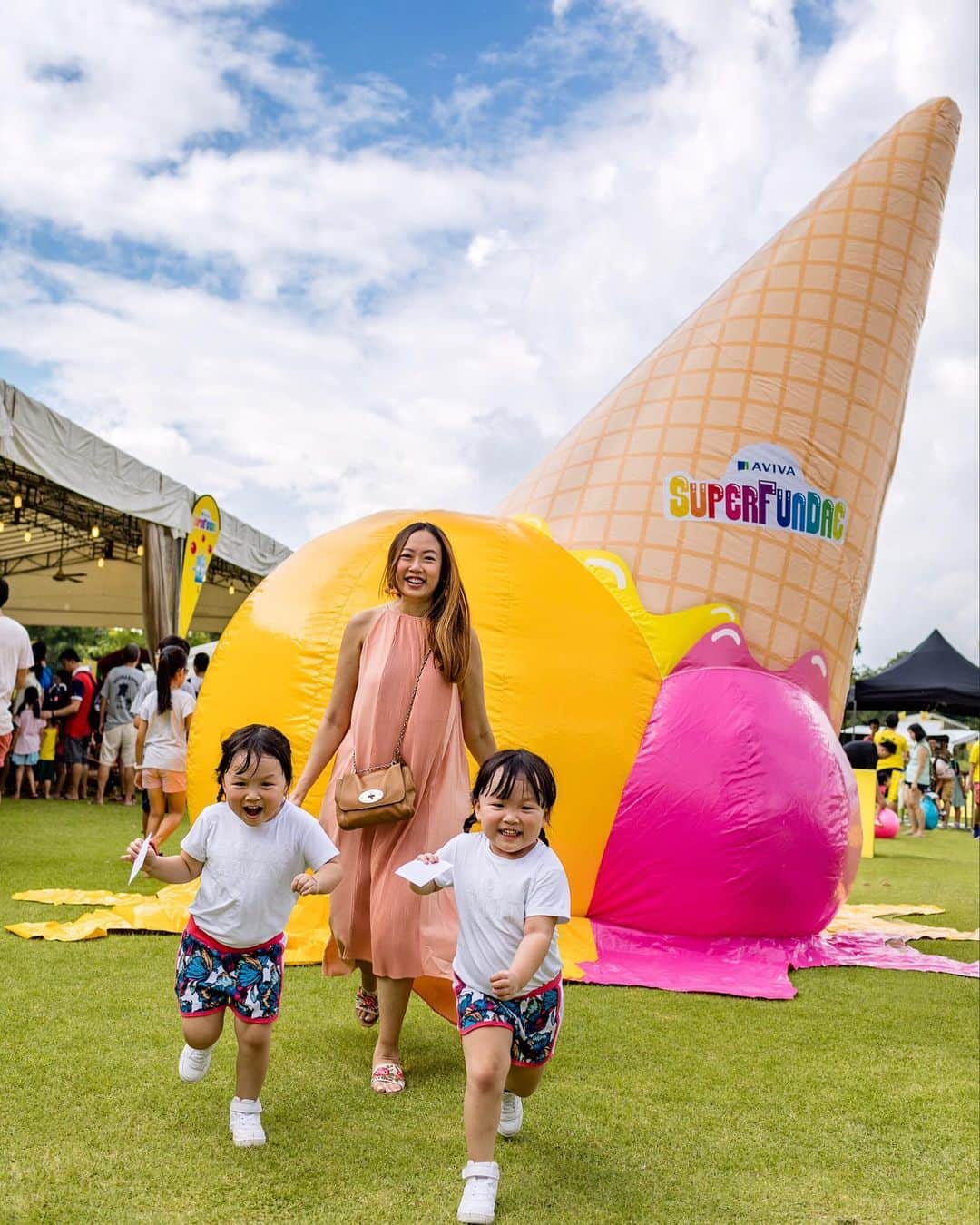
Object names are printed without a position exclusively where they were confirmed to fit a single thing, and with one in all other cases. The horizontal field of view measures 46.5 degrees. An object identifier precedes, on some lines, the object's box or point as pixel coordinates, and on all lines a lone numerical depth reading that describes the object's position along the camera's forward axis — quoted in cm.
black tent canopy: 1831
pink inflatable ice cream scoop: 527
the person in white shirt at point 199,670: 1130
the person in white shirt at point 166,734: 702
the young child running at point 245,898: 285
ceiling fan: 1891
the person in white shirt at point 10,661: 640
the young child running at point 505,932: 252
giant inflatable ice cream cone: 613
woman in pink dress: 349
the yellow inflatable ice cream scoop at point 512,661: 509
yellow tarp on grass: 486
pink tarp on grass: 491
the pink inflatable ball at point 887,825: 1385
